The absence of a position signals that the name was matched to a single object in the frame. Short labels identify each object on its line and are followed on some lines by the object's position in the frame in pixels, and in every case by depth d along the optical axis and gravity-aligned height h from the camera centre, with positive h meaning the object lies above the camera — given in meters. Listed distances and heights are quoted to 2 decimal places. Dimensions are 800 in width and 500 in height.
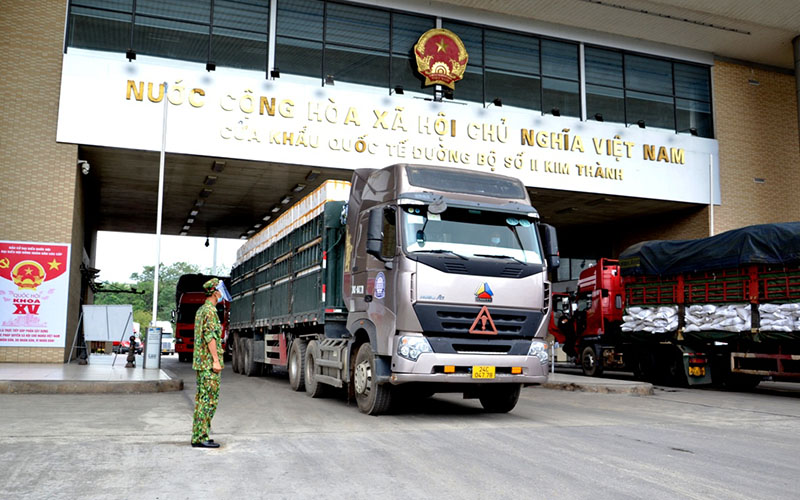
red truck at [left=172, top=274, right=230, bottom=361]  29.23 +1.07
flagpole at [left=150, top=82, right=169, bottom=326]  16.38 +3.53
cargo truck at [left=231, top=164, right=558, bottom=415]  8.98 +0.66
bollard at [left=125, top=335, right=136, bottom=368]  18.51 -0.58
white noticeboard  18.45 +0.31
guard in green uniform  7.11 -0.33
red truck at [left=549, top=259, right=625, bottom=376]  19.91 +0.60
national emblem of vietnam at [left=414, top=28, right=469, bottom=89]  21.89 +8.85
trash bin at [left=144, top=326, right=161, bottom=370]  16.53 -0.33
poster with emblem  17.73 +1.05
